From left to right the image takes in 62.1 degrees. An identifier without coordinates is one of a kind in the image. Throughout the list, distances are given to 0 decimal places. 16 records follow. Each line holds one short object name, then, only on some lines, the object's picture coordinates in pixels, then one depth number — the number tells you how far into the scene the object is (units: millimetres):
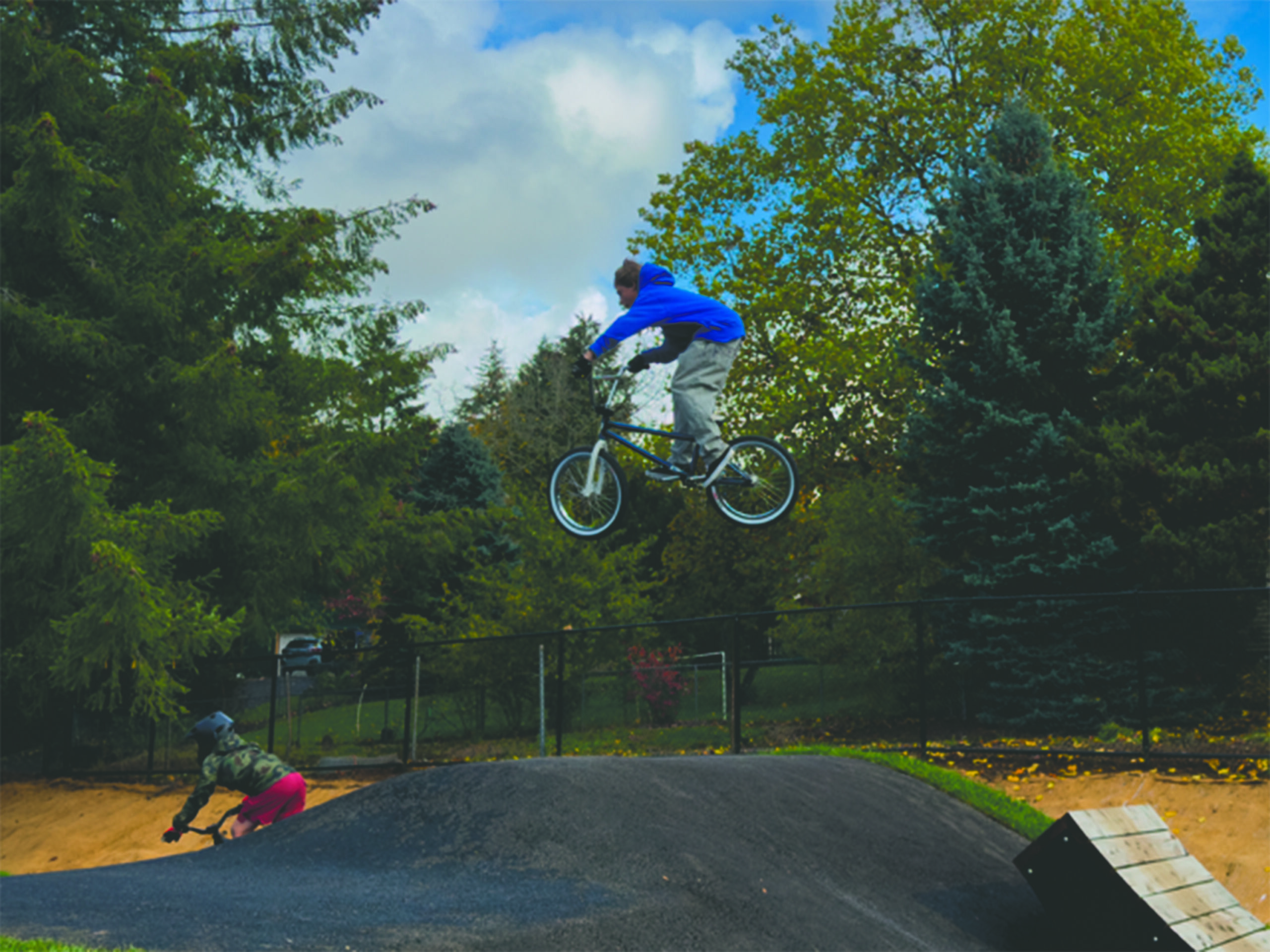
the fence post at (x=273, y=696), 15938
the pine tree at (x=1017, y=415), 15336
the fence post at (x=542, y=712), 14594
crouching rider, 9047
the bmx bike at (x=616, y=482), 7324
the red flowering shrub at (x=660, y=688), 16531
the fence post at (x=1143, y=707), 11789
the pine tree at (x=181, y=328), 15266
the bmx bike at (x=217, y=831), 8883
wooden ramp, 6844
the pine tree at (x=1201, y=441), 14984
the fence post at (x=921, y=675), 13102
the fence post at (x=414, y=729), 15586
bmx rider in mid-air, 6660
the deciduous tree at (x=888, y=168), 20953
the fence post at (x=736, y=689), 13836
